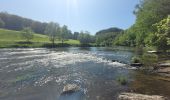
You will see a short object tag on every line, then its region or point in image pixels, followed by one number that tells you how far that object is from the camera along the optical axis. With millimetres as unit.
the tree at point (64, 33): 56444
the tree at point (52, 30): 54528
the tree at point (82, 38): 69325
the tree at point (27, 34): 49817
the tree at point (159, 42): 19236
